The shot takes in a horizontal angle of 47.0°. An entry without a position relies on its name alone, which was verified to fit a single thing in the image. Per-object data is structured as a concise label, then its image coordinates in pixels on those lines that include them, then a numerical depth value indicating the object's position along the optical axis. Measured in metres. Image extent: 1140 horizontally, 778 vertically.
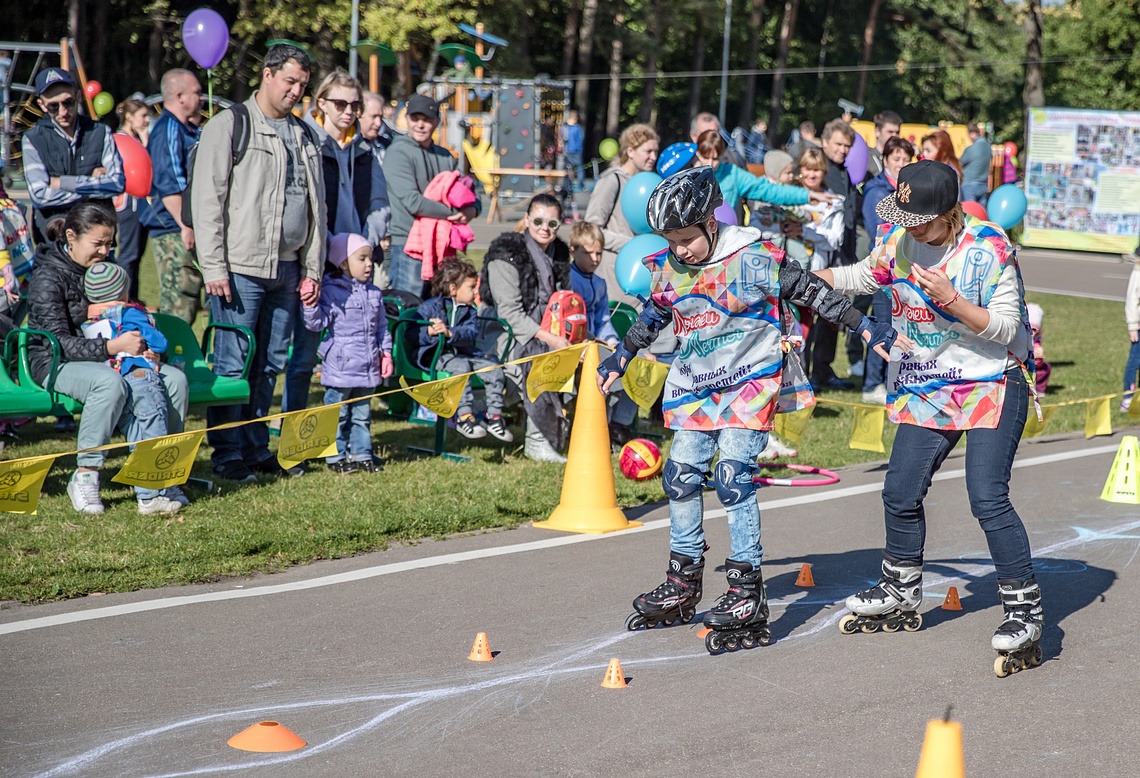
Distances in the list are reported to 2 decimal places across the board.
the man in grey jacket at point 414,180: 10.22
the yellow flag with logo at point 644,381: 8.45
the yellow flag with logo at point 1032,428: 9.69
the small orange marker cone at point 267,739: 4.16
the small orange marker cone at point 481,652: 5.14
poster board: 30.12
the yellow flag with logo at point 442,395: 8.04
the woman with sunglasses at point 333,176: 8.52
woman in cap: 5.10
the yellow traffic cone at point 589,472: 7.49
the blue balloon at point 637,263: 9.04
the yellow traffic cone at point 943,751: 2.95
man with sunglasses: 9.48
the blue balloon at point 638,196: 9.63
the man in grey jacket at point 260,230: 7.66
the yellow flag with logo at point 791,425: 7.64
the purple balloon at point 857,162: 12.09
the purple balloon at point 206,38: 12.16
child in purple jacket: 8.56
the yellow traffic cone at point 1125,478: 8.59
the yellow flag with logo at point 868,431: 8.83
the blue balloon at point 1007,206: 12.17
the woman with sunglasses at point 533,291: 9.12
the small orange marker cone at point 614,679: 4.85
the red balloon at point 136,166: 10.27
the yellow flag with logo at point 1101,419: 10.34
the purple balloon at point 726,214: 9.47
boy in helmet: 5.31
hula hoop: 8.79
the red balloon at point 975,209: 11.59
